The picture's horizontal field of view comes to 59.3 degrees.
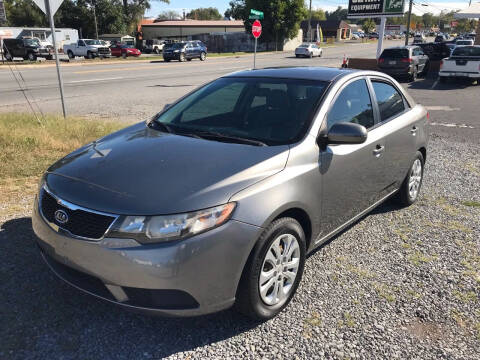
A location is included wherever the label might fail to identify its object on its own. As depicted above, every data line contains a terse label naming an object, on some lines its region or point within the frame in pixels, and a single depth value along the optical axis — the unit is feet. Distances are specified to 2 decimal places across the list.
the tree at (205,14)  496.64
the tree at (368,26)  417.96
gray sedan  7.98
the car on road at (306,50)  153.79
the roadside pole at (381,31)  83.41
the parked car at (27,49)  110.91
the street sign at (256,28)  63.69
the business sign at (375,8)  81.51
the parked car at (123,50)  148.01
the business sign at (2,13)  39.85
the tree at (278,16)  198.29
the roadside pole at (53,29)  27.25
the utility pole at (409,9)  139.88
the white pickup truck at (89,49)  136.26
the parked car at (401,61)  66.44
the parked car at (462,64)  60.49
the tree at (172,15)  417.90
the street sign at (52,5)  27.33
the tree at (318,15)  466.21
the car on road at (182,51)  120.67
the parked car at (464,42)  107.37
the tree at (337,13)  595.80
